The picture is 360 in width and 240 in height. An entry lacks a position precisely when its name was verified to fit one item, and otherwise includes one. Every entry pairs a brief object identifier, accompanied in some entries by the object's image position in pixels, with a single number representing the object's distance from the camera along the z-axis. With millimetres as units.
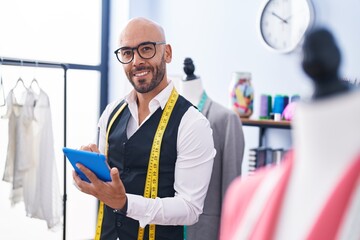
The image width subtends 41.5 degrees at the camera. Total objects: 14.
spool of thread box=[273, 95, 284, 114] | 3094
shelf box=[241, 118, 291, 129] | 2914
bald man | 1782
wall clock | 3271
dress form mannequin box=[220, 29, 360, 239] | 660
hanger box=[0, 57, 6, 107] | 3029
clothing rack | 3131
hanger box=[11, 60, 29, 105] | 3516
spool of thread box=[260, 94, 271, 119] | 3199
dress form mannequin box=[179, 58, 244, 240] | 2385
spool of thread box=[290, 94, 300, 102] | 3034
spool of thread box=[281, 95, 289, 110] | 3086
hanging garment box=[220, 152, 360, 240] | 662
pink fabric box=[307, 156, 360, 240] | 660
